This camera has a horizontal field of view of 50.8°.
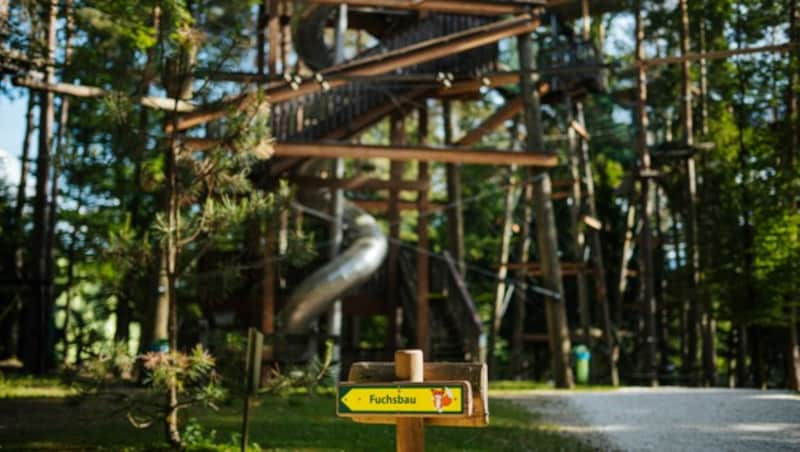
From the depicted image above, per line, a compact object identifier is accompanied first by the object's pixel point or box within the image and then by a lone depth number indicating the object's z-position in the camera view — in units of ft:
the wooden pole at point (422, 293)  52.13
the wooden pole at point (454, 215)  63.67
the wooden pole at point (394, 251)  56.44
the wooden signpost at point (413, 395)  14.82
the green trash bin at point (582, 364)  62.03
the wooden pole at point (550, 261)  50.90
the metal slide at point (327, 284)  49.85
